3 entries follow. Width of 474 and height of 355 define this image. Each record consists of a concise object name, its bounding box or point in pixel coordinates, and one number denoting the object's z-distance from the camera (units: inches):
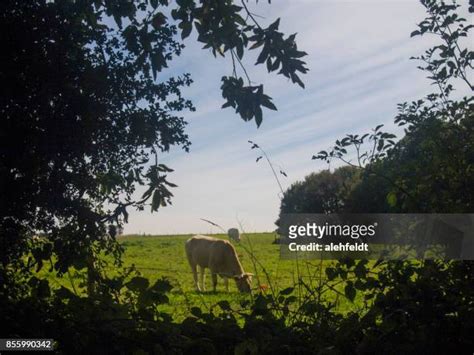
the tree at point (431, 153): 170.6
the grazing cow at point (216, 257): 775.1
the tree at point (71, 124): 179.9
